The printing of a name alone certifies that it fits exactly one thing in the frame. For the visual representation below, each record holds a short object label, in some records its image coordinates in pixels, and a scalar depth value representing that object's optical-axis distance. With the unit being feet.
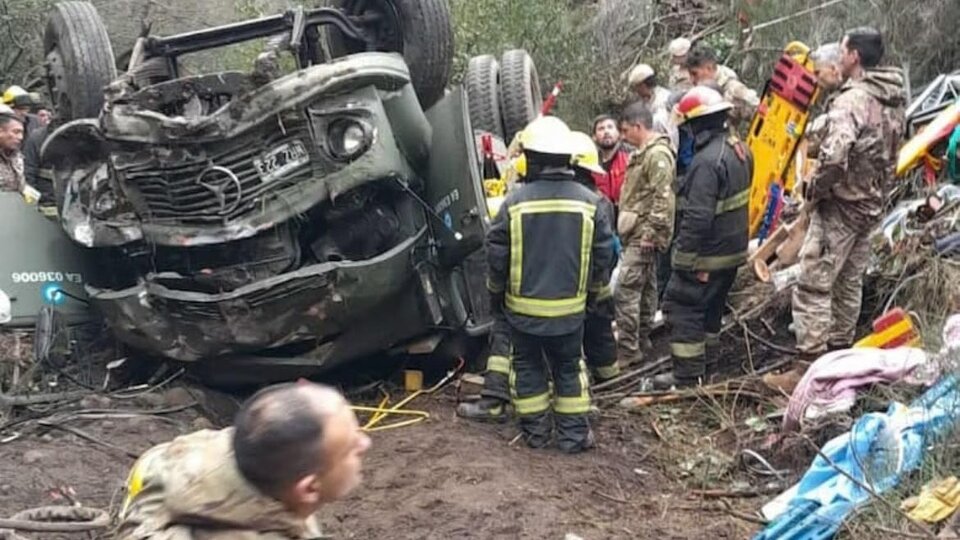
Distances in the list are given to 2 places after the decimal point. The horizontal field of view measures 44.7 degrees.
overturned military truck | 16.38
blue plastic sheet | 12.40
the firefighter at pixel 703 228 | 18.29
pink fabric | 14.94
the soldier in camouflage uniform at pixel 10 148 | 21.89
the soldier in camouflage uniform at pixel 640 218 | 19.75
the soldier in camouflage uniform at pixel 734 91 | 25.21
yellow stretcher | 24.14
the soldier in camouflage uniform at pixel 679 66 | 28.23
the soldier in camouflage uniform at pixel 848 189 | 17.72
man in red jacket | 23.39
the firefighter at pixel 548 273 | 16.12
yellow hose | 17.33
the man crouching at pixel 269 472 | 5.94
